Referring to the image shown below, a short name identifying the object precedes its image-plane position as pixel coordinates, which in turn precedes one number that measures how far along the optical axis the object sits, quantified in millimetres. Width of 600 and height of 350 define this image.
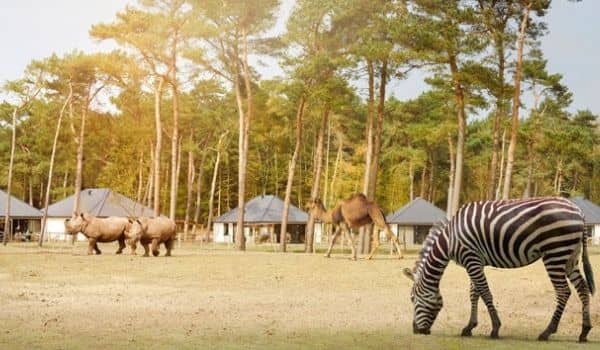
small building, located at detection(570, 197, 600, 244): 69094
